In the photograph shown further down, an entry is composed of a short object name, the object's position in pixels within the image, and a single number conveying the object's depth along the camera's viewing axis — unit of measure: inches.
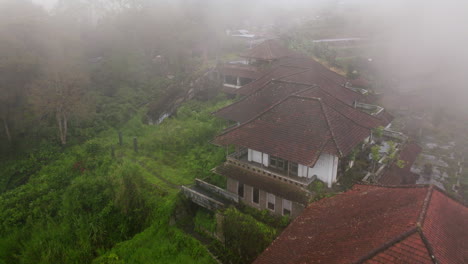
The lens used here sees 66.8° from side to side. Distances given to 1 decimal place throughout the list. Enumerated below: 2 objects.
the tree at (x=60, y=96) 1080.8
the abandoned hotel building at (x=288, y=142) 618.5
